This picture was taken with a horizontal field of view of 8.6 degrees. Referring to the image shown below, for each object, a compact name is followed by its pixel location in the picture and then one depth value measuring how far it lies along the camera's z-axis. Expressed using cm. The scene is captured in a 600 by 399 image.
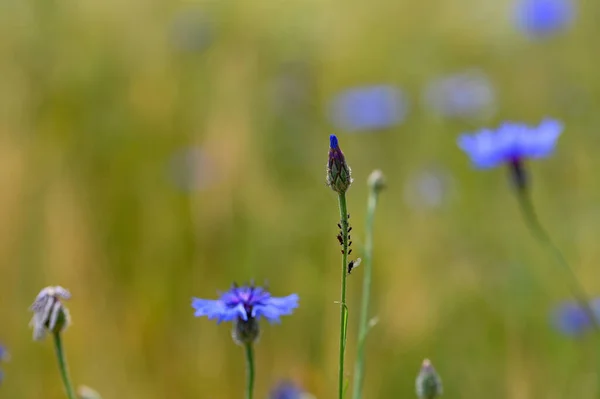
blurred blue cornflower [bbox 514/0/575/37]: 312
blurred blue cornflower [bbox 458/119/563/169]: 164
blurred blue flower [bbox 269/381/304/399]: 166
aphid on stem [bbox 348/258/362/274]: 147
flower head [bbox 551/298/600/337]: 183
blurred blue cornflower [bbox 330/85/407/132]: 298
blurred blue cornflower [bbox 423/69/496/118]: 306
